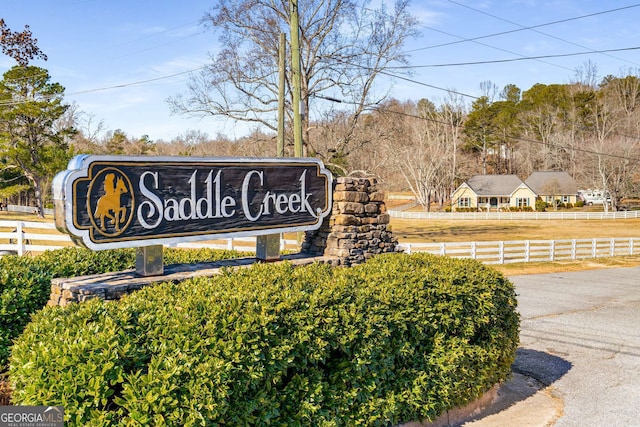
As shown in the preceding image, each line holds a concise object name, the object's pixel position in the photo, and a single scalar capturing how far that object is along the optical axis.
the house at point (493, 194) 62.31
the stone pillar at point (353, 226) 7.50
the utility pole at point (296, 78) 12.87
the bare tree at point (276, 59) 19.58
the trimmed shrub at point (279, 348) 3.17
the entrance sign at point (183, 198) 5.11
